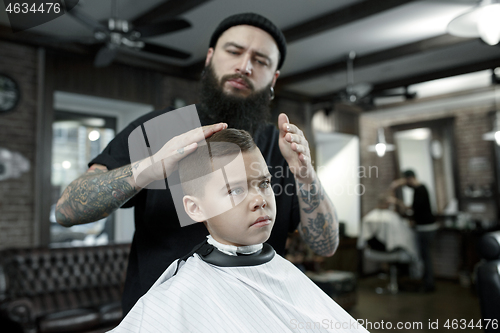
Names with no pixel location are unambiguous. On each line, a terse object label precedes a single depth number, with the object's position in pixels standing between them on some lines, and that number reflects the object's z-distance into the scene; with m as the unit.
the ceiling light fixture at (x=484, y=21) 2.16
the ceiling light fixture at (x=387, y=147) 7.37
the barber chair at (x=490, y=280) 1.70
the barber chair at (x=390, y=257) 5.80
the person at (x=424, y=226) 5.77
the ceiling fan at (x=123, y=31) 2.83
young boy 0.80
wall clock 3.97
